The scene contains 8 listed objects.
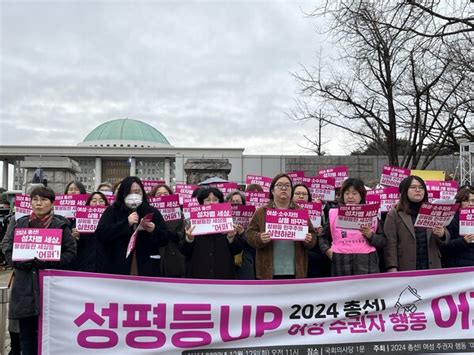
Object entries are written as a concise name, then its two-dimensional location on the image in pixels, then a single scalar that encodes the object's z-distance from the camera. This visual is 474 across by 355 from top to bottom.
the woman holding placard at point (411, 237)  4.65
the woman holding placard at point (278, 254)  4.54
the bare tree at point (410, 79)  10.04
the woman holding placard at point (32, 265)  4.22
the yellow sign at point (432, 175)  9.73
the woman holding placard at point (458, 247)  4.80
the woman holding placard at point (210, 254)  4.65
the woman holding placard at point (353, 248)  4.50
